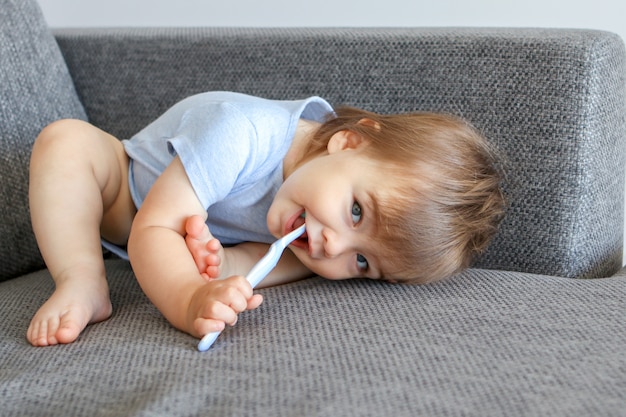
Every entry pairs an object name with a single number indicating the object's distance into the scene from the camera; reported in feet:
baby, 3.09
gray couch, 2.34
